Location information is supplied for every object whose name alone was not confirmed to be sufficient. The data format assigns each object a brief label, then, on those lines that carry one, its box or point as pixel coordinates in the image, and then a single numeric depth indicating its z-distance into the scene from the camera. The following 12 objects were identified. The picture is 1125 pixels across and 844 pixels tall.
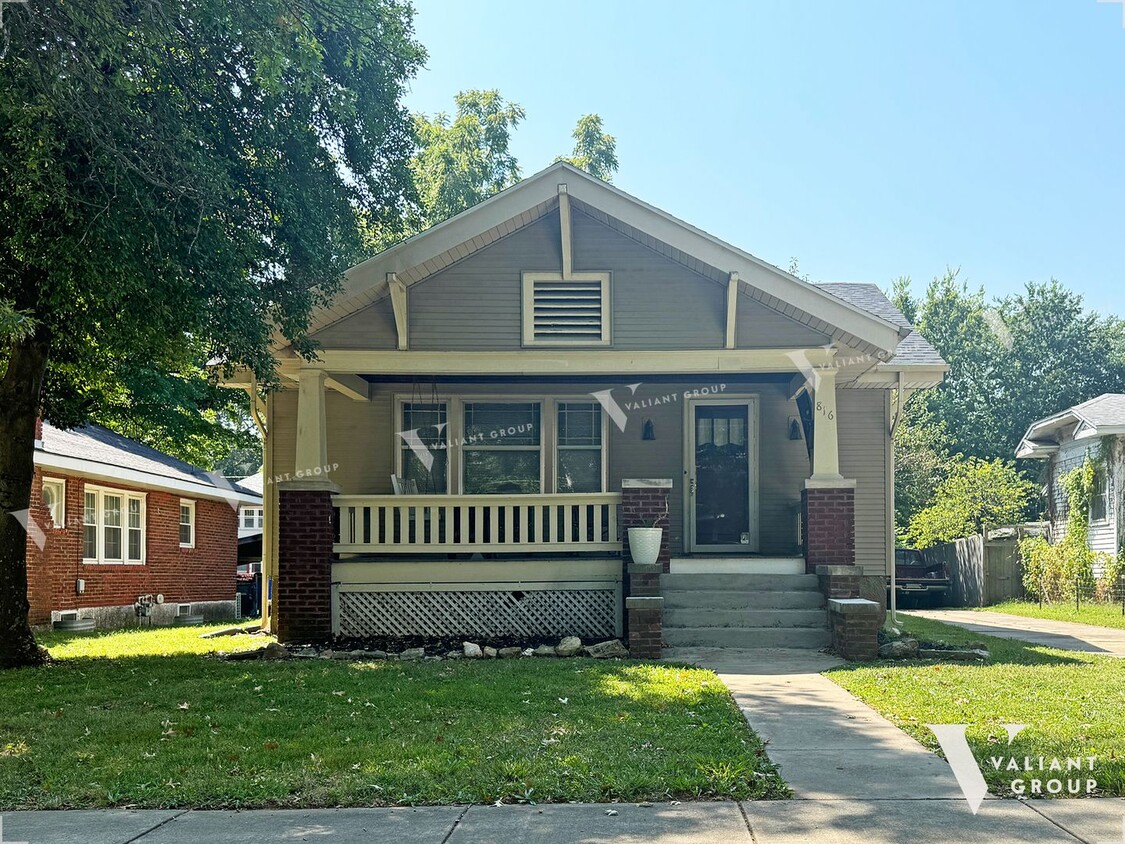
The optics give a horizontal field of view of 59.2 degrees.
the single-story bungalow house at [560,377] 11.23
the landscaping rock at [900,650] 9.98
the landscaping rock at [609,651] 10.19
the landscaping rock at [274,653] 10.24
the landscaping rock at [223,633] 13.62
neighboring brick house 16.03
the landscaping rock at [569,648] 10.39
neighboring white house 19.22
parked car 22.23
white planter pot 10.83
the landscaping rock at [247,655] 10.33
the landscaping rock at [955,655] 9.73
